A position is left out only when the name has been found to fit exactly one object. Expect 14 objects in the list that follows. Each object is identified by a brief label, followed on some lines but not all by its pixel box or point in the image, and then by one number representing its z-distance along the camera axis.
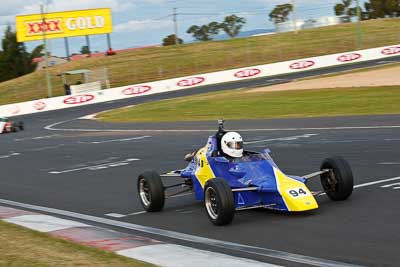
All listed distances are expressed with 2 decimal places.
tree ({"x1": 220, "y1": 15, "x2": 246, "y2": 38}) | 180.00
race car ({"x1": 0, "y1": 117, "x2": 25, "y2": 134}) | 36.25
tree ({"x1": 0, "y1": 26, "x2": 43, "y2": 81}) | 106.69
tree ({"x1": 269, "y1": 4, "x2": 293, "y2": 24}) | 181.95
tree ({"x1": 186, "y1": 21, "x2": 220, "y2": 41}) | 187.00
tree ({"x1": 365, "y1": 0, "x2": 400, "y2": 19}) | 156.74
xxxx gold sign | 81.81
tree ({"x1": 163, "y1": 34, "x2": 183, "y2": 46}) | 167.38
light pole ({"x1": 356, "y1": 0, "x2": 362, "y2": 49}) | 71.84
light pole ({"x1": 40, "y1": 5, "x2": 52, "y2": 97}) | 59.66
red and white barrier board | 53.16
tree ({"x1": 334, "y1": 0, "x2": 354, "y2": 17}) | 176.50
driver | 10.14
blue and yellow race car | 9.10
